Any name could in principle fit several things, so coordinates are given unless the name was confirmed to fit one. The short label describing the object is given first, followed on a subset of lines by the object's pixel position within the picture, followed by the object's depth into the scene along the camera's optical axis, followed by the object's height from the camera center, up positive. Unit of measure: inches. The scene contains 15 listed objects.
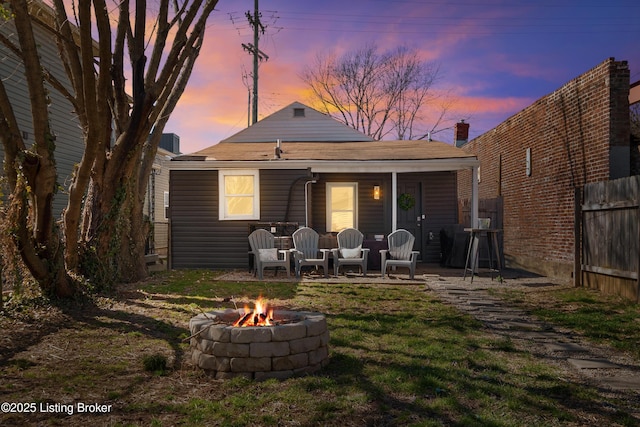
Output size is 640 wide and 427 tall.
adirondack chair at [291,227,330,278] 405.1 -12.3
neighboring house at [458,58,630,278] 326.6 +55.3
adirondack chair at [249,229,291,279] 378.3 -19.1
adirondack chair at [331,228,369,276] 390.0 -18.1
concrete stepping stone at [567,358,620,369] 159.5 -43.8
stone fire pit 145.7 -35.6
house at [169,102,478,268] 462.9 +33.6
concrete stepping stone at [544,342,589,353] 181.0 -43.7
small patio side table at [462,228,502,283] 364.5 -9.4
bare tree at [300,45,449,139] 1154.0 +319.6
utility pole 811.3 +299.0
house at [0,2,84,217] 397.4 +105.2
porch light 520.0 +36.5
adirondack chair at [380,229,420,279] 385.4 -16.9
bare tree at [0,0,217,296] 232.8 +41.3
